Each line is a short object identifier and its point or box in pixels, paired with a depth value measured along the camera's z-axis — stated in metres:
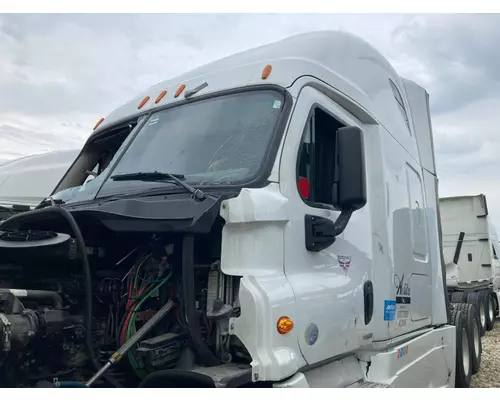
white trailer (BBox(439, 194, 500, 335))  12.90
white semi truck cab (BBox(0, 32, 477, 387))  2.61
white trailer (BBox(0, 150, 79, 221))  9.45
